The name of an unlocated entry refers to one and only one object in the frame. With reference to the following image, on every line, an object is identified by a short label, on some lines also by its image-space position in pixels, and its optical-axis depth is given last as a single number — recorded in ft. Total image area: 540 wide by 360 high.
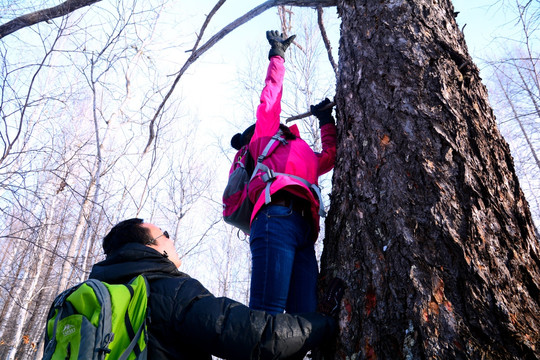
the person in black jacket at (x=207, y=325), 3.75
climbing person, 5.13
